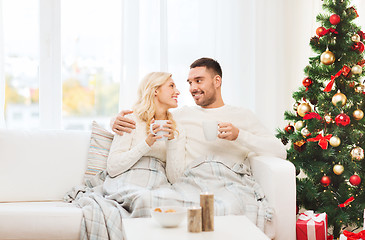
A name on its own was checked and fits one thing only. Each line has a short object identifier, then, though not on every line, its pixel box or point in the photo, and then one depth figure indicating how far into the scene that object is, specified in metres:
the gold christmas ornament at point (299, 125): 3.00
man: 2.38
